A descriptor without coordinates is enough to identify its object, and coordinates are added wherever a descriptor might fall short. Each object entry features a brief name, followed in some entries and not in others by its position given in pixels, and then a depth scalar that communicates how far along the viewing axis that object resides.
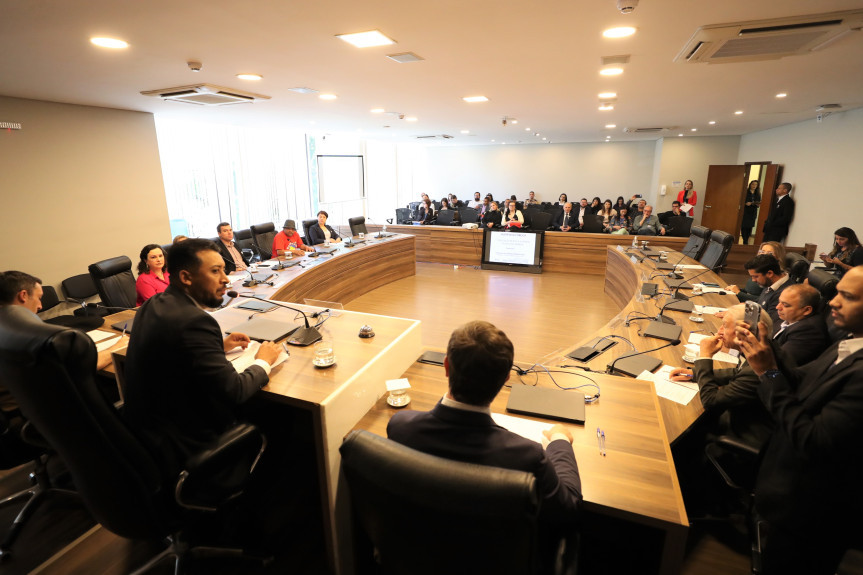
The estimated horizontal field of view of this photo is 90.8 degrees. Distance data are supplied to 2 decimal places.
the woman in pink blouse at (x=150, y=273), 3.60
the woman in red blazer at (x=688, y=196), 10.37
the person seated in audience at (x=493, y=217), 9.44
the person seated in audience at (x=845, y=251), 4.61
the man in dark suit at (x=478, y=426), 1.10
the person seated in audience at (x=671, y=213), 9.81
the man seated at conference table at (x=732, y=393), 1.93
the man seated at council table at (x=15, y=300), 2.03
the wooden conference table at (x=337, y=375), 1.62
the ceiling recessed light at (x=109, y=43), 2.70
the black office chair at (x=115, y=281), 3.61
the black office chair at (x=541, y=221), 8.96
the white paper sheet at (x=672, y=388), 2.13
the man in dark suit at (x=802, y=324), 2.16
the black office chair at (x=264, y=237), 6.38
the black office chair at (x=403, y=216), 10.39
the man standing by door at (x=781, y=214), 7.62
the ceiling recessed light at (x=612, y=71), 3.66
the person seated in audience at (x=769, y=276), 3.22
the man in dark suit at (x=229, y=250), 5.09
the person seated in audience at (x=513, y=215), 9.11
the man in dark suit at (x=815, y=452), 1.32
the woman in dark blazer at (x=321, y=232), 7.15
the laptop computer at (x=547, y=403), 1.72
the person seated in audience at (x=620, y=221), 9.09
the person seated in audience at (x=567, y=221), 8.73
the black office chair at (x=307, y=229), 7.17
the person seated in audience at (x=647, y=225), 7.75
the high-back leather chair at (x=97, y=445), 1.25
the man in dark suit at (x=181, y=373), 1.55
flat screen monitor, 8.23
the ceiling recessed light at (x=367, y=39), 2.69
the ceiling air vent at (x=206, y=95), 4.32
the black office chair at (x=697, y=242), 5.66
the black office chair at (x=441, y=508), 0.88
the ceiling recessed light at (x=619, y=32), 2.62
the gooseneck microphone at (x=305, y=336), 2.17
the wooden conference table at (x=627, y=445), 1.28
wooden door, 10.91
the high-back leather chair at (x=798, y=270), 3.38
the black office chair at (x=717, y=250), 4.98
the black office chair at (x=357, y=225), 7.86
